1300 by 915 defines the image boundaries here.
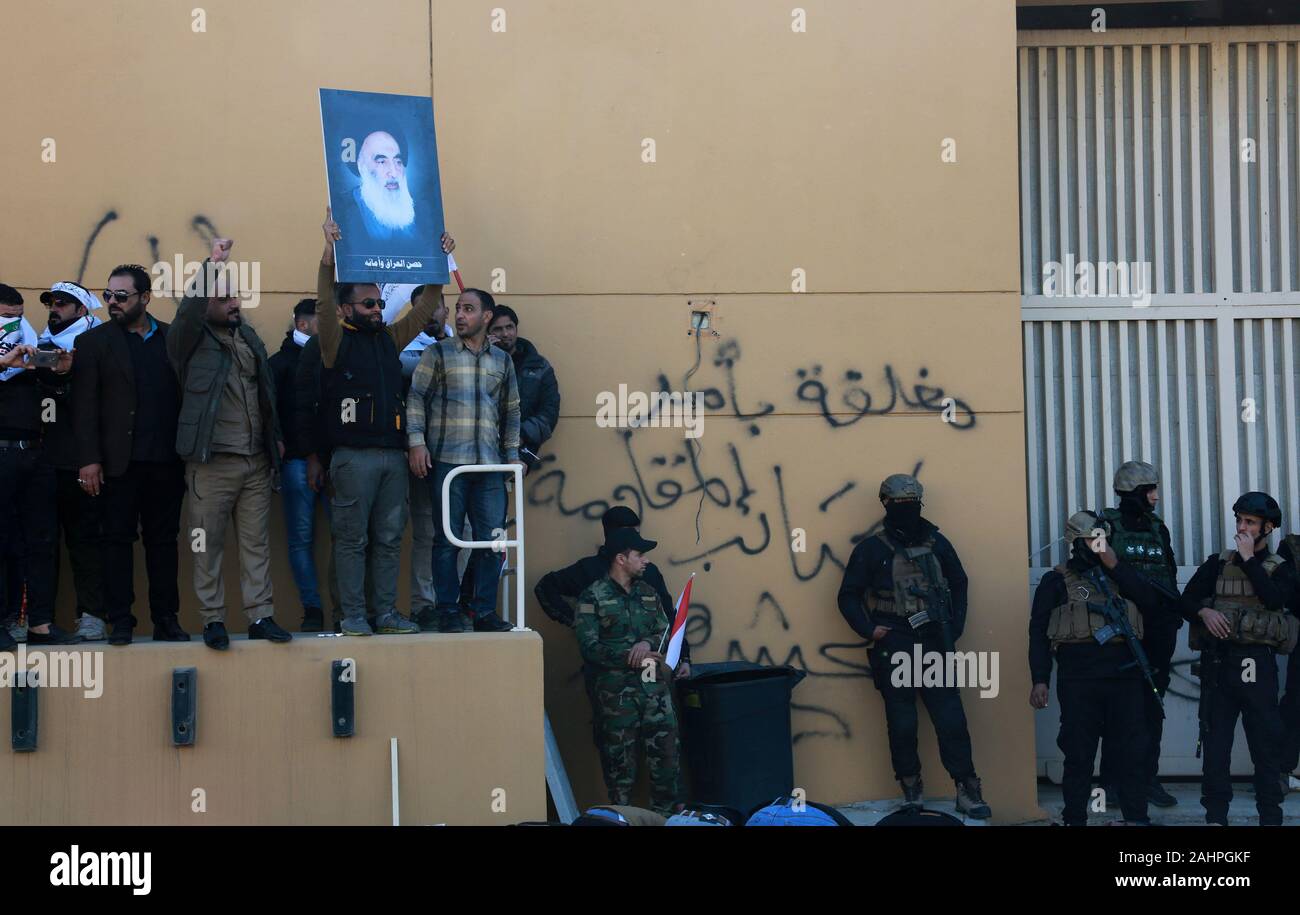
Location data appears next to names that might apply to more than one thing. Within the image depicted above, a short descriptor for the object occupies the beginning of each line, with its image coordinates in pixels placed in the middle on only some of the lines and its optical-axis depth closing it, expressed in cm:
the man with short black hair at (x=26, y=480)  794
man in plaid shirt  862
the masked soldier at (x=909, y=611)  962
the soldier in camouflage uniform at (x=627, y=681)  912
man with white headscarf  808
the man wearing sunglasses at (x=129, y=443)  802
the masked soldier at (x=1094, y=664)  922
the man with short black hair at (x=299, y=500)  902
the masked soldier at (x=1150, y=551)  964
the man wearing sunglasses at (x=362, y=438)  829
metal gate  1095
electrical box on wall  1009
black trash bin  930
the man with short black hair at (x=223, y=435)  806
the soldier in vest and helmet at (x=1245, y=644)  930
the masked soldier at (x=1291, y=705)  976
